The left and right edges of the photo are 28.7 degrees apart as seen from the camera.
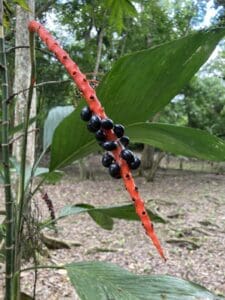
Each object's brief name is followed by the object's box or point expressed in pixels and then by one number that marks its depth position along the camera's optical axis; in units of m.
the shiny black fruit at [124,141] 0.51
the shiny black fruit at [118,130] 0.52
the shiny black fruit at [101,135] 0.51
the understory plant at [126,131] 0.55
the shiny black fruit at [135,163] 0.48
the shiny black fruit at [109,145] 0.49
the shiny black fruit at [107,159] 0.49
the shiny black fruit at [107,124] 0.50
